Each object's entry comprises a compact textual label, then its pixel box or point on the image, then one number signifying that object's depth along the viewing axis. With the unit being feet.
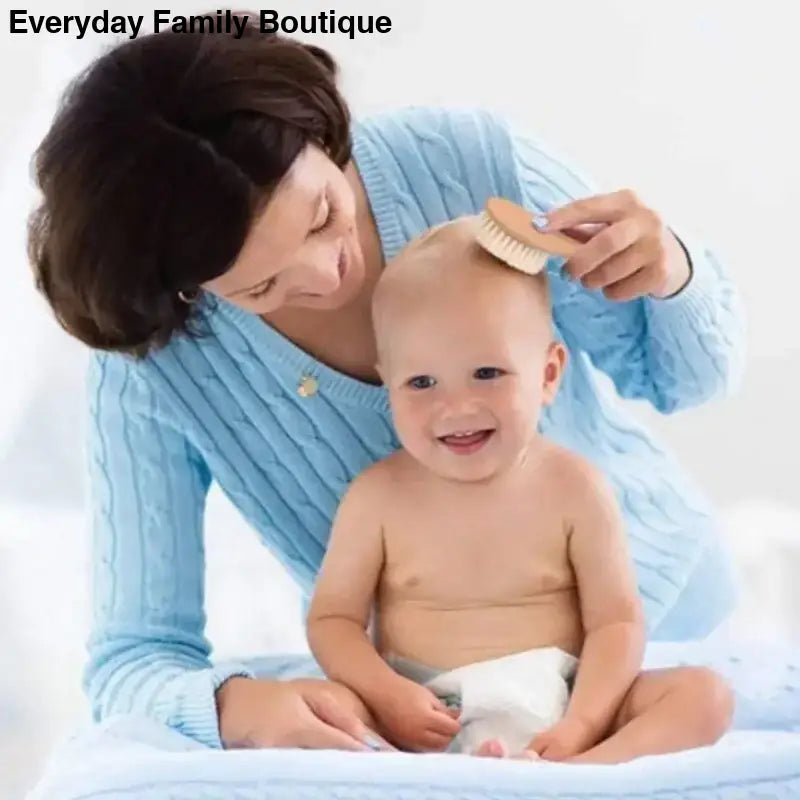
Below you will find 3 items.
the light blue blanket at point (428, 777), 7.94
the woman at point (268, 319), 8.26
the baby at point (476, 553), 8.42
